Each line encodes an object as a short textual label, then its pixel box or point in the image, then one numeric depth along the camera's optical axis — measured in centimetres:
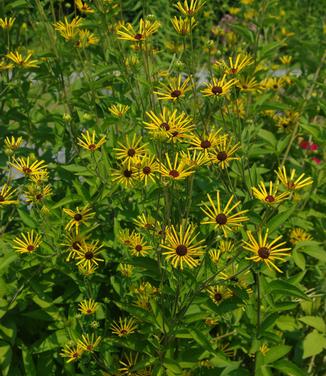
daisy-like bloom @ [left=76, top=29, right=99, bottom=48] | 117
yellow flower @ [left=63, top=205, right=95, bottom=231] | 104
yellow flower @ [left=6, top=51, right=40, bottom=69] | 116
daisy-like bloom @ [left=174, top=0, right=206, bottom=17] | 99
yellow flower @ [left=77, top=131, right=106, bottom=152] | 103
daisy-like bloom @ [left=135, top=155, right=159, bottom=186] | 96
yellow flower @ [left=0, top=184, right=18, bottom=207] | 101
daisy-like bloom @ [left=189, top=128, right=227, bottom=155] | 95
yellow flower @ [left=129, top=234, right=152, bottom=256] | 103
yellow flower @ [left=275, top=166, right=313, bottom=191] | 90
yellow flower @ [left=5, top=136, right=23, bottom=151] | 108
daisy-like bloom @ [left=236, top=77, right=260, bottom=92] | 119
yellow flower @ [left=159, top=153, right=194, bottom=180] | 88
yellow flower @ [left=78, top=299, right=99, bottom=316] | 102
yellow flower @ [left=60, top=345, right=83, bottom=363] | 99
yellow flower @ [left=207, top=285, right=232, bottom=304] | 104
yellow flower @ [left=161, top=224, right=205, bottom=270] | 88
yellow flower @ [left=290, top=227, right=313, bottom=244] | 121
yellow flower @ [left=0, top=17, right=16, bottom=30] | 119
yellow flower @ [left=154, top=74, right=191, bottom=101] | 100
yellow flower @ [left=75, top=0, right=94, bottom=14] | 124
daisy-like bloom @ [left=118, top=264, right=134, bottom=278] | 105
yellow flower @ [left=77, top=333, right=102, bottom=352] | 98
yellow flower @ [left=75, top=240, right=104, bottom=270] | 101
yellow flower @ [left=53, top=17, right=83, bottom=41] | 115
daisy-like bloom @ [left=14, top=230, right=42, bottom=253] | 102
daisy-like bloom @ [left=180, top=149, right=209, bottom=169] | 90
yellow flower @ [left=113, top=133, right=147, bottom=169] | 102
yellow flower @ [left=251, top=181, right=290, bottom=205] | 87
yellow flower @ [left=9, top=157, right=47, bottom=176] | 102
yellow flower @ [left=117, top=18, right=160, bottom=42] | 102
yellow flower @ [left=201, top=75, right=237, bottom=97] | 98
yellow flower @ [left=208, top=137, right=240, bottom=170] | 96
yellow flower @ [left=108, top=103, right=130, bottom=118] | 112
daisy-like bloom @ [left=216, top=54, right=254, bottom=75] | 103
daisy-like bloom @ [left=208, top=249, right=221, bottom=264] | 101
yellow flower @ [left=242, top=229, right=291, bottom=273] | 86
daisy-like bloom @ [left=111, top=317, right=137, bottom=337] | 103
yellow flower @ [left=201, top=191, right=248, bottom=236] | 89
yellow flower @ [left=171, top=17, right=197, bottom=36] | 104
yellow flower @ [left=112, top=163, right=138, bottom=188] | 102
